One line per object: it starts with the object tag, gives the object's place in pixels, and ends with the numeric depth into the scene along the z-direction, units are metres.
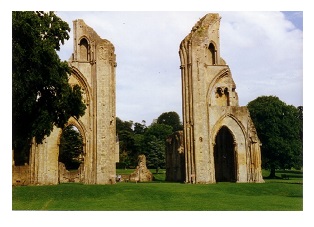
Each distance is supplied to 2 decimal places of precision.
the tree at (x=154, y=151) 61.88
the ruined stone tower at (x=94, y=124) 29.86
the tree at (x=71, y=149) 49.78
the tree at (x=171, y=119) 97.42
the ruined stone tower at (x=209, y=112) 30.55
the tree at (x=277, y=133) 41.00
